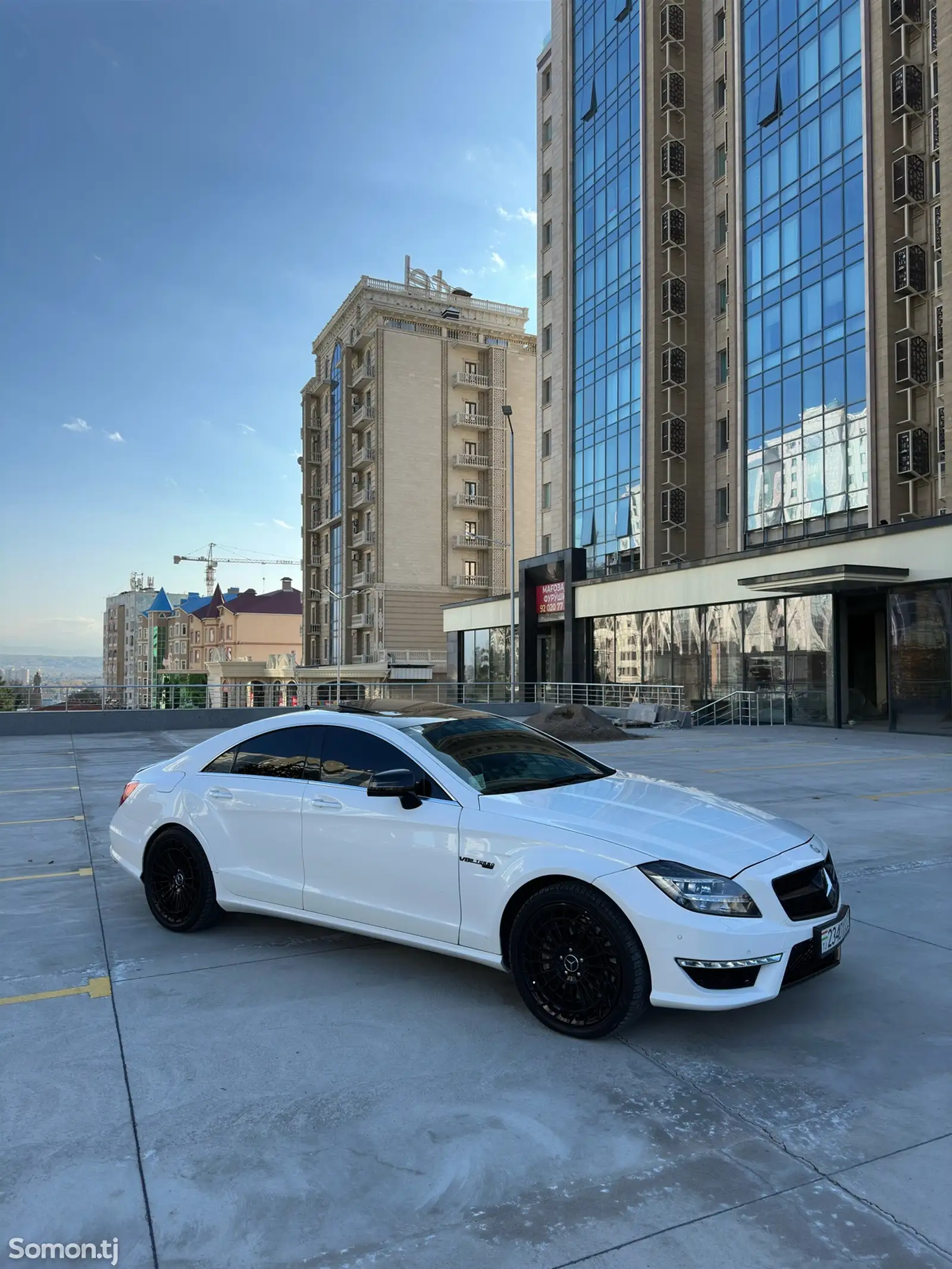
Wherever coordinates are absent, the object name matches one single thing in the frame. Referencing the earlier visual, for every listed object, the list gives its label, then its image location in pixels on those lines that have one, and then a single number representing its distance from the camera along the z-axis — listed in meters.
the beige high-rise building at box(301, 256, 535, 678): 61.84
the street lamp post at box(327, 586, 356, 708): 60.25
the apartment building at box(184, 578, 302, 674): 107.88
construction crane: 190.62
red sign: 39.06
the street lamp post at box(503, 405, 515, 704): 34.00
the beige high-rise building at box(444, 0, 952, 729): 24.70
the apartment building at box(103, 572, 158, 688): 159.88
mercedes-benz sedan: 3.74
